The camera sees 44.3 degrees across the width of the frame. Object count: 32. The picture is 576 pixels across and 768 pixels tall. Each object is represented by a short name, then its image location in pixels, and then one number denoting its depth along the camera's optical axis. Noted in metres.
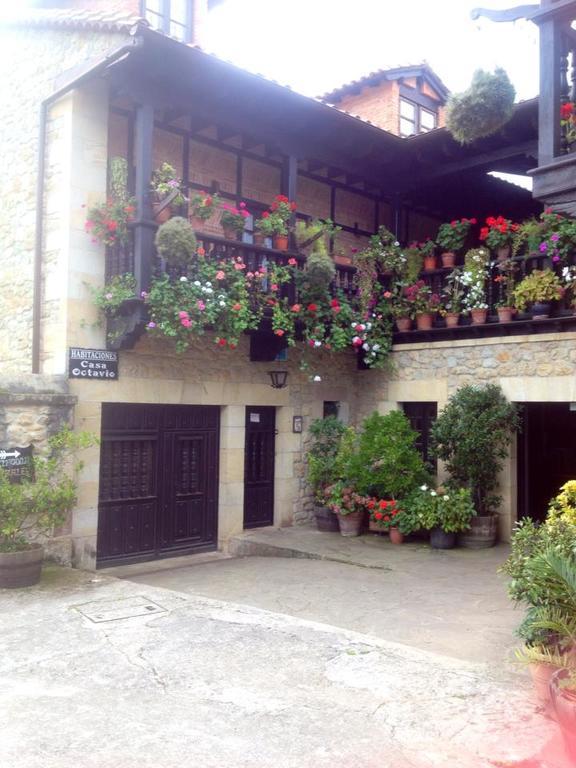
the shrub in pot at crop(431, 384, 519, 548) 9.25
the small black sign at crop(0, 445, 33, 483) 7.24
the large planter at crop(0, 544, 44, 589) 6.71
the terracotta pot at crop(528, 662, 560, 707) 4.10
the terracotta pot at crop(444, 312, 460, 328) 10.20
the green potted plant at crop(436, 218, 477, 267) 10.59
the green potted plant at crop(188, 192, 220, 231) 8.66
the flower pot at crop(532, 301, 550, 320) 9.10
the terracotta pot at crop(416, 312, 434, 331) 10.57
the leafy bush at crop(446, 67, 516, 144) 6.83
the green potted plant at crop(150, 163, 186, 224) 8.21
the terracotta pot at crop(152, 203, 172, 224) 8.32
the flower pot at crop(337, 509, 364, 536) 10.09
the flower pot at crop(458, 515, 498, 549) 9.41
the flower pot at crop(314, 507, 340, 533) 10.45
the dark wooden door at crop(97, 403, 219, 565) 9.04
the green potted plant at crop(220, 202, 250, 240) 9.16
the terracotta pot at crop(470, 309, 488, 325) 9.85
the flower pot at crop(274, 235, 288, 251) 9.69
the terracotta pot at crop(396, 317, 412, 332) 10.84
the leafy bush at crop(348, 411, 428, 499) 9.62
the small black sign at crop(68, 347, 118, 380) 8.35
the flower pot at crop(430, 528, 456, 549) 9.27
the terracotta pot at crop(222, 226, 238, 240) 9.27
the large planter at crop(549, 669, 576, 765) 3.52
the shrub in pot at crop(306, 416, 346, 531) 10.46
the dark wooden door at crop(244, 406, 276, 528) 10.66
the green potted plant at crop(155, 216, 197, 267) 7.98
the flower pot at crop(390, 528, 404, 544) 9.58
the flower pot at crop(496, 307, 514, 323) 9.51
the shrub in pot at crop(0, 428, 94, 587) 6.72
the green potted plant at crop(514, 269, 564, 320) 9.03
